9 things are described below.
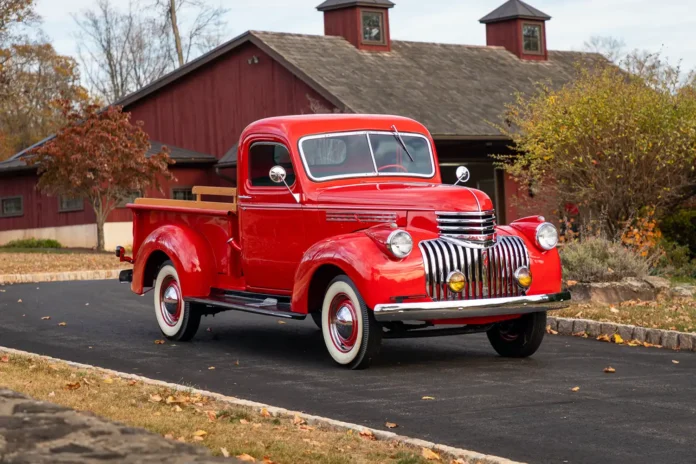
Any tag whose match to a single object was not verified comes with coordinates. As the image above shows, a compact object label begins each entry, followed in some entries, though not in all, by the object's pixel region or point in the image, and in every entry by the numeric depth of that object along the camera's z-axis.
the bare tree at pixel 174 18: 52.59
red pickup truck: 10.43
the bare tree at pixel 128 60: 66.19
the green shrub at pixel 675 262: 19.48
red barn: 32.91
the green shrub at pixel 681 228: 20.83
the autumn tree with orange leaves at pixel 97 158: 32.81
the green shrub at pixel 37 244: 37.88
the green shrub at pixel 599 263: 15.57
